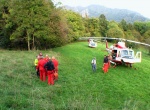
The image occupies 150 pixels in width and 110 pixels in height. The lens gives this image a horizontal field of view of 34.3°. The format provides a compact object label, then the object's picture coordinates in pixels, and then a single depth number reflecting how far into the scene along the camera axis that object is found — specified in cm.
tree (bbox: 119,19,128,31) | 10878
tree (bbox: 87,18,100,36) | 8306
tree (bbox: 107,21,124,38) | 8919
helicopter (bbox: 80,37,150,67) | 2614
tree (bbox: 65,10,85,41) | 6432
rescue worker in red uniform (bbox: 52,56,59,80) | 1880
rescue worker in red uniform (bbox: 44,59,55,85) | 1762
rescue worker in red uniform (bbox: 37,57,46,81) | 1839
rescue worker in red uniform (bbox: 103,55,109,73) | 2348
